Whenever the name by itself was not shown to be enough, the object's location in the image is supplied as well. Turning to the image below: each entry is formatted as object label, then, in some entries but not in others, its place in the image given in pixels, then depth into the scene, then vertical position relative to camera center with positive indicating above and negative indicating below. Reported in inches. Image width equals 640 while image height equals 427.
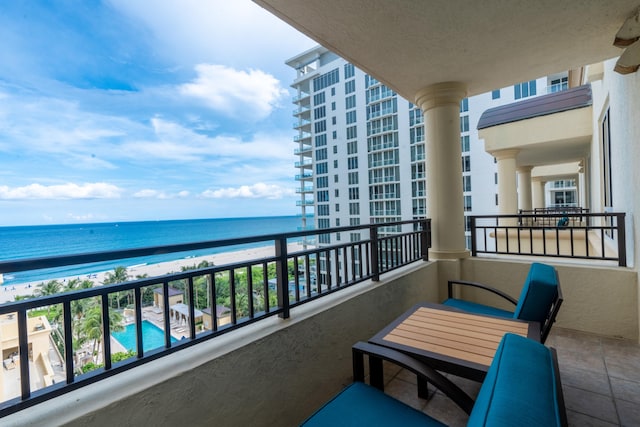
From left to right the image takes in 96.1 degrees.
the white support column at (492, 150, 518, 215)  295.9 +26.6
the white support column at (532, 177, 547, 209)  679.1 +27.1
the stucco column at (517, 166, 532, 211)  420.8 +29.2
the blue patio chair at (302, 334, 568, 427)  22.0 -17.8
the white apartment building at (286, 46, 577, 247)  901.2 +248.5
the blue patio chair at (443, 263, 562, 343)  71.2 -24.0
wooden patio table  58.7 -31.3
